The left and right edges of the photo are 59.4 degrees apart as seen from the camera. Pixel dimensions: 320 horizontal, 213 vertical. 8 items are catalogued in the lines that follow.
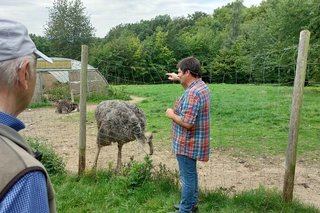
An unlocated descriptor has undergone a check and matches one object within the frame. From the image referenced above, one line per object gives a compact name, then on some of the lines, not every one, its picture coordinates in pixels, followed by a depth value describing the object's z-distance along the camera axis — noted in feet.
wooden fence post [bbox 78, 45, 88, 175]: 13.22
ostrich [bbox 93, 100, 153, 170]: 13.67
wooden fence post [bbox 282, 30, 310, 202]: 10.59
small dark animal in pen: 34.82
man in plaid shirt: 9.76
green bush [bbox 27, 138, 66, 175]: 13.48
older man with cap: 2.37
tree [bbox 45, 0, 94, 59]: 103.56
